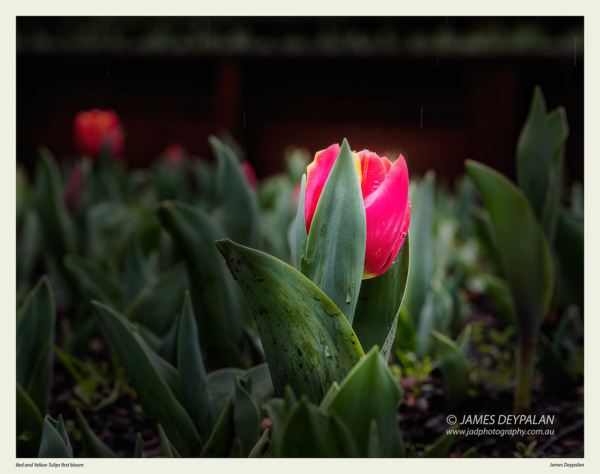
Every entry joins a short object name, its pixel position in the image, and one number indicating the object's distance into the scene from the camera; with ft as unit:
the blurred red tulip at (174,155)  5.17
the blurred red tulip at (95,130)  4.30
